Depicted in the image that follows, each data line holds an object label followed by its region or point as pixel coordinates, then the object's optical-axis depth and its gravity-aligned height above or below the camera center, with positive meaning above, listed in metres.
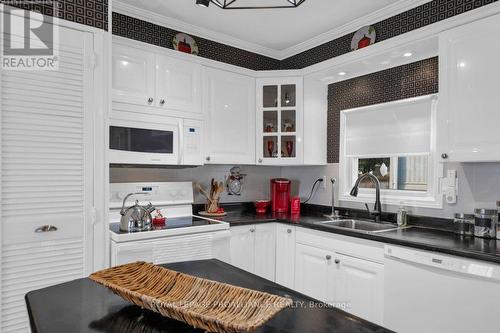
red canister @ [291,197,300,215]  3.48 -0.45
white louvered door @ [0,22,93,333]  1.77 -0.08
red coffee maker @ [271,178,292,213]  3.52 -0.34
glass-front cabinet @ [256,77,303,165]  3.30 +0.43
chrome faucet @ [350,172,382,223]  2.84 -0.28
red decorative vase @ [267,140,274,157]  3.35 +0.17
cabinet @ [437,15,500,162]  1.95 +0.45
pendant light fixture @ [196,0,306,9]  2.55 +1.27
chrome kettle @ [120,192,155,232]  2.34 -0.41
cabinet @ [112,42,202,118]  2.50 +0.66
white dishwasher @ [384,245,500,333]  1.70 -0.74
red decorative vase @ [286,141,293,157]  3.32 +0.16
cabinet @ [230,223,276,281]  2.85 -0.76
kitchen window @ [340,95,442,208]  2.66 +0.12
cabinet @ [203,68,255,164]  3.04 +0.45
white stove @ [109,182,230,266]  2.21 -0.51
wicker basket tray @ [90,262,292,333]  0.79 -0.38
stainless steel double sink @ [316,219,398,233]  2.73 -0.54
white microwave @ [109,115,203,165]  2.48 +0.17
